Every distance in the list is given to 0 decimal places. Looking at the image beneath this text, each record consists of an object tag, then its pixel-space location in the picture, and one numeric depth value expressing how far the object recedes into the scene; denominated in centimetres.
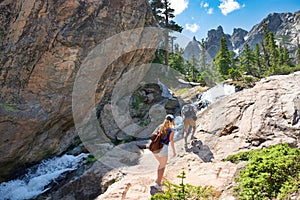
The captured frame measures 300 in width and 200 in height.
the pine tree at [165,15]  2391
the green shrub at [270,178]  374
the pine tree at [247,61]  3876
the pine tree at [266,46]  4260
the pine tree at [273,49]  3994
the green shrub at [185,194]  356
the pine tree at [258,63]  4102
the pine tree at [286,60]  3991
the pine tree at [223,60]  3419
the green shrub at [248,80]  2103
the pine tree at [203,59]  5152
